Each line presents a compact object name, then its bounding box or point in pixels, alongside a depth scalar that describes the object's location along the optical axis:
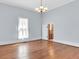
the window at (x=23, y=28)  4.41
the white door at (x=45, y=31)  5.24
